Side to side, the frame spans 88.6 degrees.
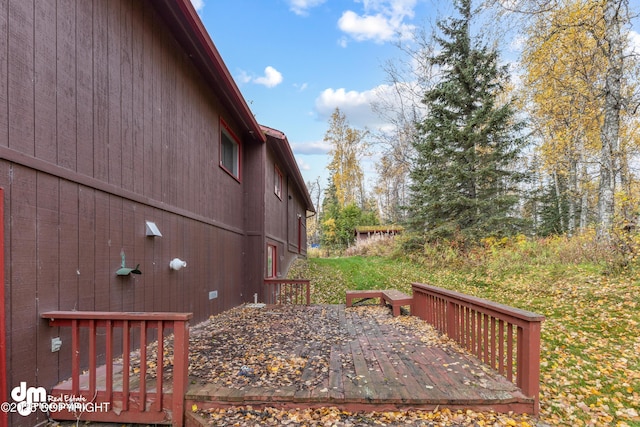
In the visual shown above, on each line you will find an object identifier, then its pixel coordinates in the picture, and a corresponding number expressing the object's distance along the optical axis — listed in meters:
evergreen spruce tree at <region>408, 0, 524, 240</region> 11.40
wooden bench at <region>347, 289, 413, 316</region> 6.22
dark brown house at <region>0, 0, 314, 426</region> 2.32
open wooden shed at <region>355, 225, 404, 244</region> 21.54
